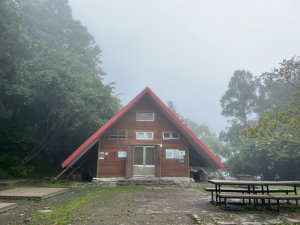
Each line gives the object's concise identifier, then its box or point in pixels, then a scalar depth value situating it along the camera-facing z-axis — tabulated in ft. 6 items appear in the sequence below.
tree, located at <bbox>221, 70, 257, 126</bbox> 125.49
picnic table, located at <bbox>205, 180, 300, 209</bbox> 22.57
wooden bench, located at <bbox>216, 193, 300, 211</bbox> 22.47
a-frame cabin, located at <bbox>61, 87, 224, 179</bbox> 52.06
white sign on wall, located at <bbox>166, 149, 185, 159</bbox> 53.62
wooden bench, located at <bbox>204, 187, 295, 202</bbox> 26.29
